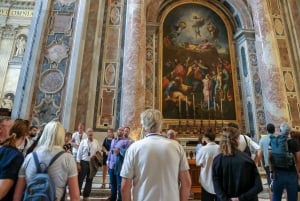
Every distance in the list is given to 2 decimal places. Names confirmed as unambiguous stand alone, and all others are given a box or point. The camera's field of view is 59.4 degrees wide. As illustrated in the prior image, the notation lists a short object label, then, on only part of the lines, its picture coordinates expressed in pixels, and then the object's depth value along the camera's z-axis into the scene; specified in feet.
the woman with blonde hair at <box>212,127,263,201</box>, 6.86
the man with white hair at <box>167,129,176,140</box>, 16.41
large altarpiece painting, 33.19
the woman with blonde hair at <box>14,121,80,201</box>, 6.14
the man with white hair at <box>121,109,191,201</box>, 6.15
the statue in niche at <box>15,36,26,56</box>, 53.21
